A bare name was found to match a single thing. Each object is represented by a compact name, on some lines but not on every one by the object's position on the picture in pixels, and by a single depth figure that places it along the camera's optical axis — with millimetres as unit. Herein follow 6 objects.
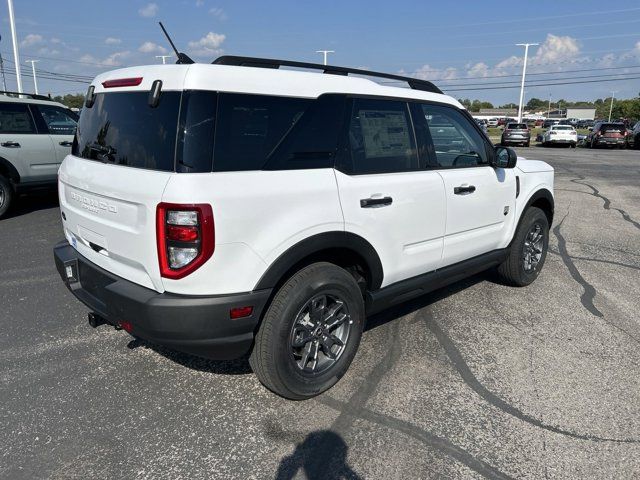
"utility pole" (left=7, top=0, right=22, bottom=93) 21355
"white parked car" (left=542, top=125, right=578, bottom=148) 29344
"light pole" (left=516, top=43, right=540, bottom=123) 50134
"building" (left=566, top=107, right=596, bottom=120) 137750
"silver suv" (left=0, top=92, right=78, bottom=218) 7812
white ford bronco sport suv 2443
